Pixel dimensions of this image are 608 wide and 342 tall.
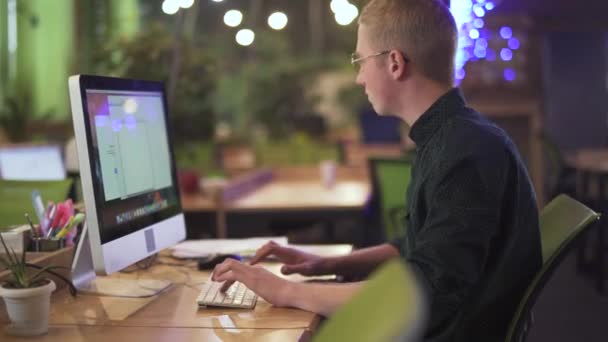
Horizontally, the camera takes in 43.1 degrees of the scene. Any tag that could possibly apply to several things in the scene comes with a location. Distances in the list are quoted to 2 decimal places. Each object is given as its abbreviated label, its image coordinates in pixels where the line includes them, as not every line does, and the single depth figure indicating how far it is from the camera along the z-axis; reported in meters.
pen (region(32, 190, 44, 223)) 2.11
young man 1.53
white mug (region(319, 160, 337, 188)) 4.82
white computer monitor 1.76
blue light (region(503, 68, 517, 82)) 8.26
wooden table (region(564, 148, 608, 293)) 5.23
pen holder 1.96
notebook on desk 2.44
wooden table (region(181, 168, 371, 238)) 4.04
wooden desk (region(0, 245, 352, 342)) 1.57
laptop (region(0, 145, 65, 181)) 3.93
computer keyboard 1.78
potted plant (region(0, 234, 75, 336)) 1.55
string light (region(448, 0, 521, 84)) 3.74
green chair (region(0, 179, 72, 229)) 2.72
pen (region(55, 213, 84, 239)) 1.99
